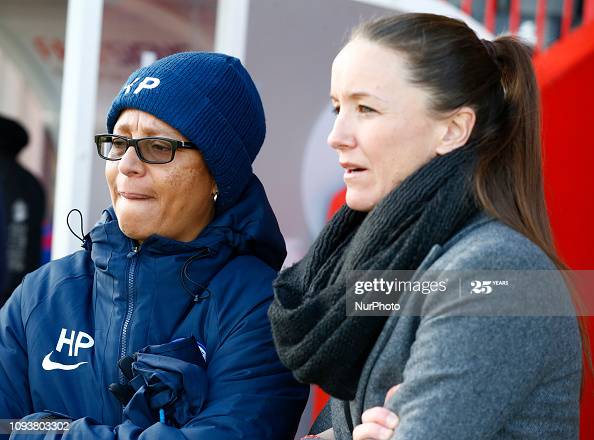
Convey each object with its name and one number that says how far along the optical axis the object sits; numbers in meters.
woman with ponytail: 4.52
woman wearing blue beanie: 4.77
